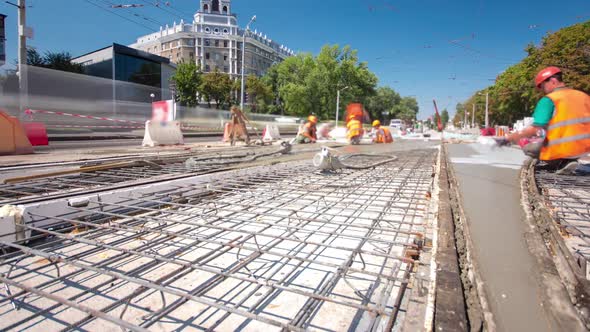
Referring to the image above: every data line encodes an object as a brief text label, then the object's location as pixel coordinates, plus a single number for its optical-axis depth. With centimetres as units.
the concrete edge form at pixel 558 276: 141
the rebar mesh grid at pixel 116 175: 326
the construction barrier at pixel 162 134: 1000
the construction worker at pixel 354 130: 1324
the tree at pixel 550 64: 2108
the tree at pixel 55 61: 2345
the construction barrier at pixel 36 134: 882
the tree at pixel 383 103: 7588
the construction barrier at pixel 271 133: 1581
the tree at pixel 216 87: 4219
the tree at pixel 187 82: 3709
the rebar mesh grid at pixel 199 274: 142
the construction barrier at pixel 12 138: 658
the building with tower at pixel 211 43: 6912
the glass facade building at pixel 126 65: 3130
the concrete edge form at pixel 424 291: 126
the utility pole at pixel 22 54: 1210
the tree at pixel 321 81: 5059
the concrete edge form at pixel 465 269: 122
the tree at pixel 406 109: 8962
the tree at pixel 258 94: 4859
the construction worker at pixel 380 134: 1617
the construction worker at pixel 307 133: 1314
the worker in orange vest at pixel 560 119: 295
